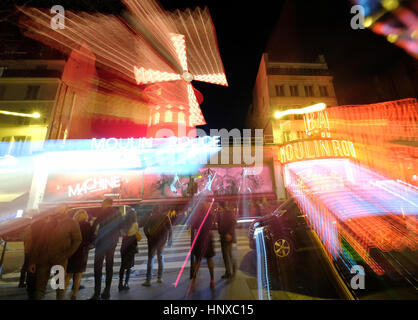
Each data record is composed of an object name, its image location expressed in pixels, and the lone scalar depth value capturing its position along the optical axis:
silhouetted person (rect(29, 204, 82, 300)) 3.15
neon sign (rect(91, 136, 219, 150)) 14.61
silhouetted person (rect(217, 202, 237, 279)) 4.40
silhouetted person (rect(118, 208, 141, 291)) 3.74
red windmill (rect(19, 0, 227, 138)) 10.10
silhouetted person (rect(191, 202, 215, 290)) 3.93
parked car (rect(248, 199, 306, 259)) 4.76
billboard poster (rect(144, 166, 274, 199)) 14.71
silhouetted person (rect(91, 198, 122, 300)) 3.39
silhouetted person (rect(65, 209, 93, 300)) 3.36
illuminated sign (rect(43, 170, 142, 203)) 14.02
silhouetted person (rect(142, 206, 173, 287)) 4.02
